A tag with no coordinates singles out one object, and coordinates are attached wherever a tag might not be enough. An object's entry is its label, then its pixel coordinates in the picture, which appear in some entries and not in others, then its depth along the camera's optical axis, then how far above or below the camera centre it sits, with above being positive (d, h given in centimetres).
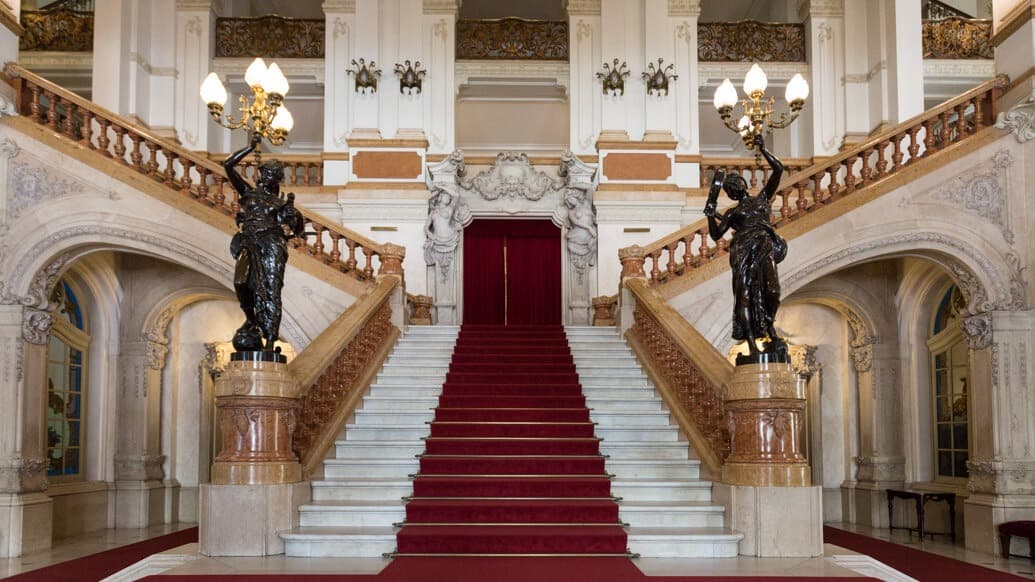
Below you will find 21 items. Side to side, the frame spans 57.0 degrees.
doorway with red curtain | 1508 +164
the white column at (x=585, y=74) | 1510 +482
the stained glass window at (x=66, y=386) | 1123 -9
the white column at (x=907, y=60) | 1453 +477
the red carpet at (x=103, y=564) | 786 -166
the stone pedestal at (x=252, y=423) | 636 -31
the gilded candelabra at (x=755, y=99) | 824 +242
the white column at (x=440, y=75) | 1498 +477
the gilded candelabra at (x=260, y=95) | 767 +230
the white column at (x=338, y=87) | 1478 +455
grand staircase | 638 -76
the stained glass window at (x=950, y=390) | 1145 -20
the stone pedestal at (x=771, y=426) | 636 -35
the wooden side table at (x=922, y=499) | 1081 -146
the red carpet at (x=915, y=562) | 793 -172
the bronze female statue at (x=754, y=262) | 672 +79
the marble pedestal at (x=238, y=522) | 629 -96
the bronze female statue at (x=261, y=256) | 664 +85
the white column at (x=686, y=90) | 1491 +452
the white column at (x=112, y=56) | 1409 +476
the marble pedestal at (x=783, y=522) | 629 -98
